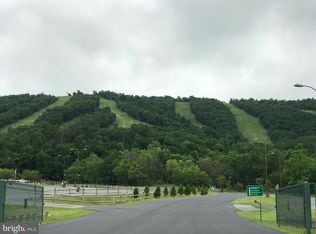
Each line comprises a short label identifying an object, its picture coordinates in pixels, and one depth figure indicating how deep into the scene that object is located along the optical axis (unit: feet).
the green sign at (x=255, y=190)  126.99
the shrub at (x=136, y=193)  230.89
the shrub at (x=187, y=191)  327.30
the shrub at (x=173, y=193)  293.84
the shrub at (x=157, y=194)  255.50
